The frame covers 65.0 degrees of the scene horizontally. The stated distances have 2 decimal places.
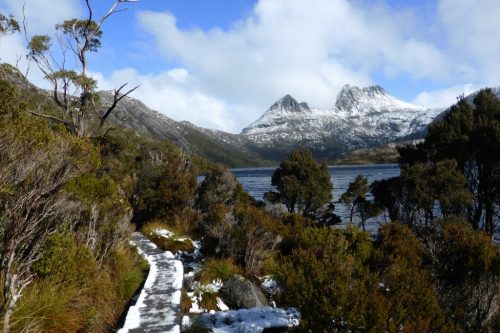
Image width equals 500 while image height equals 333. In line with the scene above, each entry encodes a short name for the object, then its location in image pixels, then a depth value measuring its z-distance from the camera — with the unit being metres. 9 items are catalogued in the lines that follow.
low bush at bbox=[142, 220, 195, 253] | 14.51
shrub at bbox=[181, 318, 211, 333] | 6.89
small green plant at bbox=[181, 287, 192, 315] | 8.44
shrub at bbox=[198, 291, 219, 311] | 8.92
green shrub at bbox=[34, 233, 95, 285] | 6.65
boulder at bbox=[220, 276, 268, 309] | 9.32
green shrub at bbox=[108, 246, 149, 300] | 8.81
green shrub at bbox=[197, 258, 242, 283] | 10.49
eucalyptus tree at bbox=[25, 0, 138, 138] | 14.97
